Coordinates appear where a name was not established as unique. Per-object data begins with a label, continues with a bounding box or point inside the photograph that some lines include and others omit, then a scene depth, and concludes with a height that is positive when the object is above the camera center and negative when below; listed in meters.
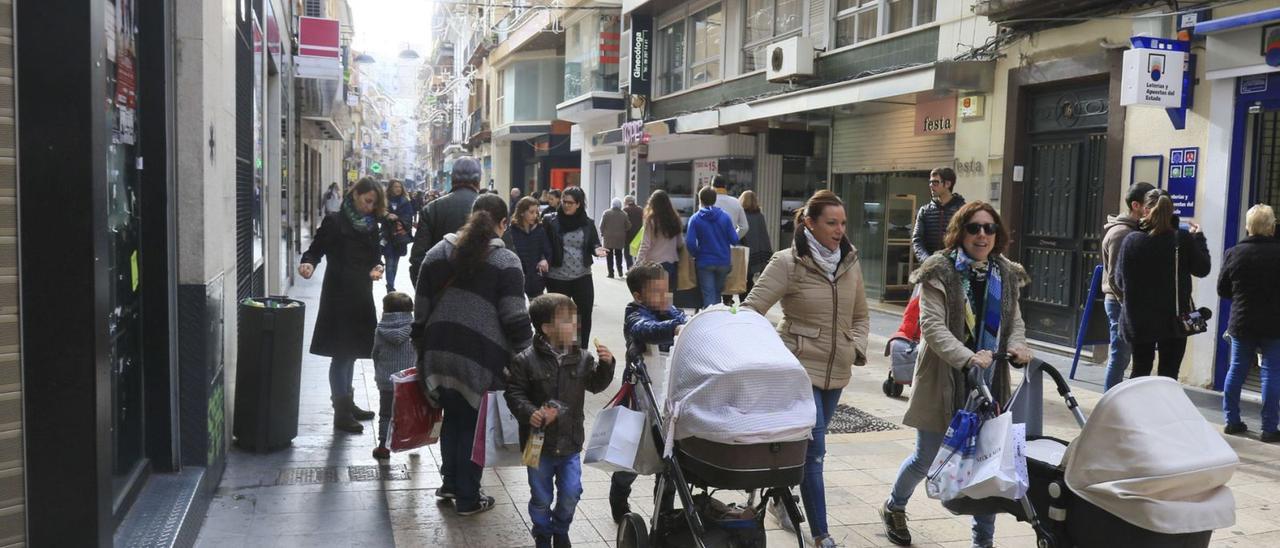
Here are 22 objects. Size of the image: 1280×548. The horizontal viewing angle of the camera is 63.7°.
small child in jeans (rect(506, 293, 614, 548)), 4.42 -0.90
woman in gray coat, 18.08 -0.68
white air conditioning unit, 16.25 +2.14
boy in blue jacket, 4.29 -0.54
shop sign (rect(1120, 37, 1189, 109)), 9.16 +1.16
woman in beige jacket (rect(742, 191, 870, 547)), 4.75 -0.49
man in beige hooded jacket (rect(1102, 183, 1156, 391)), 8.27 -0.48
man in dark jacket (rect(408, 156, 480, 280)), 7.68 -0.20
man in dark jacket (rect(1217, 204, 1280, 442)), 7.28 -0.72
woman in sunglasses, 4.63 -0.51
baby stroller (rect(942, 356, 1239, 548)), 3.14 -0.85
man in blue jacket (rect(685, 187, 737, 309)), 10.74 -0.52
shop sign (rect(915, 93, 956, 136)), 13.23 +1.07
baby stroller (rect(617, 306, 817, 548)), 3.69 -0.82
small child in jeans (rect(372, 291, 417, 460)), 6.28 -1.03
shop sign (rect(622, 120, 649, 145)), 22.95 +1.25
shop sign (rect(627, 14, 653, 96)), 24.12 +3.13
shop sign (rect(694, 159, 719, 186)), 21.29 +0.39
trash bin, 6.14 -1.17
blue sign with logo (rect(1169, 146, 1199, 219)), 9.45 +0.24
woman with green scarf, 6.87 -0.70
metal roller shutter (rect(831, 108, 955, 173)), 14.12 +0.72
